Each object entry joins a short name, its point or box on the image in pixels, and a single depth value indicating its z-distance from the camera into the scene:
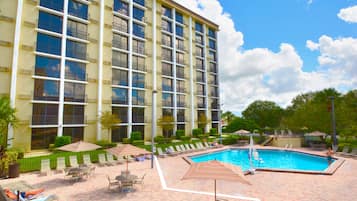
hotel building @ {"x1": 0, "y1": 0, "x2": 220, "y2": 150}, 23.64
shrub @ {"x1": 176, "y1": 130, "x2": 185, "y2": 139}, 36.84
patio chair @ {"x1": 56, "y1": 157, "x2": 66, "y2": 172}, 14.40
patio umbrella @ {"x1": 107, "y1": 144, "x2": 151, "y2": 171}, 11.93
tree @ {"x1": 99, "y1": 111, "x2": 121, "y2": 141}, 27.02
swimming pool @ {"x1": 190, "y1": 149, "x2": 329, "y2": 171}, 19.56
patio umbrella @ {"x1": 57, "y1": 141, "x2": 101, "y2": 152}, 13.40
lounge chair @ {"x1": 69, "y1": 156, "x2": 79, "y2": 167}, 14.96
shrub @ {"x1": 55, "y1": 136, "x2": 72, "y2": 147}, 23.74
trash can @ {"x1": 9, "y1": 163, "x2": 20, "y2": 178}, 13.07
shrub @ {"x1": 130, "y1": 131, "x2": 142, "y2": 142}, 30.34
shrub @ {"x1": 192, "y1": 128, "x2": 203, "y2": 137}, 39.88
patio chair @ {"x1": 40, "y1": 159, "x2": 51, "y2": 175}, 13.74
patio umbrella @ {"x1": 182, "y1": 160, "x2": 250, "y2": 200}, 6.89
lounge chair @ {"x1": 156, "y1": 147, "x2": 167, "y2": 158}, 21.15
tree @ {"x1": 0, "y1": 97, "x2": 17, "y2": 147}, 14.21
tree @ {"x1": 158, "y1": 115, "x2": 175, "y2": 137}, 34.38
